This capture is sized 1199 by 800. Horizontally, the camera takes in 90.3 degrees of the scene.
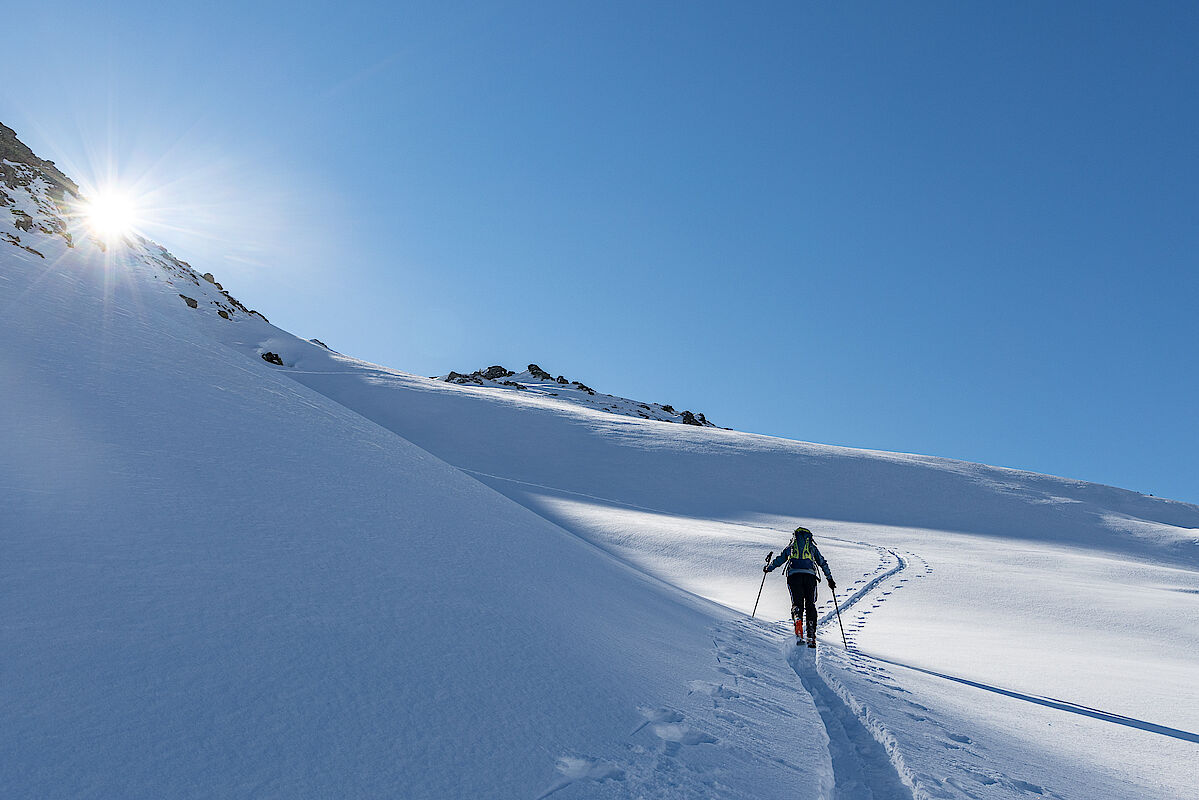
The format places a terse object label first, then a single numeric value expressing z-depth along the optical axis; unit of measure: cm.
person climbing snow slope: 830
